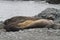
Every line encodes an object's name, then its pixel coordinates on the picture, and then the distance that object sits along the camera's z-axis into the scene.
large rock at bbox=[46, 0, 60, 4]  37.61
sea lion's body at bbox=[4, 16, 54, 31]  7.90
